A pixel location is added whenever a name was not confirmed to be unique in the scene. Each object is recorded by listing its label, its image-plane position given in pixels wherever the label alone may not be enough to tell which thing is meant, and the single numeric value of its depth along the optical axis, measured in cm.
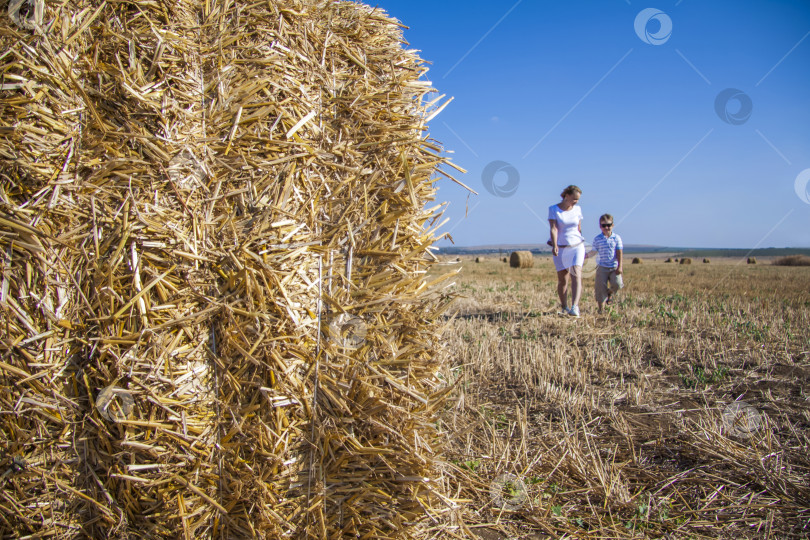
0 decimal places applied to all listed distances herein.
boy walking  781
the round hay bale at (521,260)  2383
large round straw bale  189
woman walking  726
